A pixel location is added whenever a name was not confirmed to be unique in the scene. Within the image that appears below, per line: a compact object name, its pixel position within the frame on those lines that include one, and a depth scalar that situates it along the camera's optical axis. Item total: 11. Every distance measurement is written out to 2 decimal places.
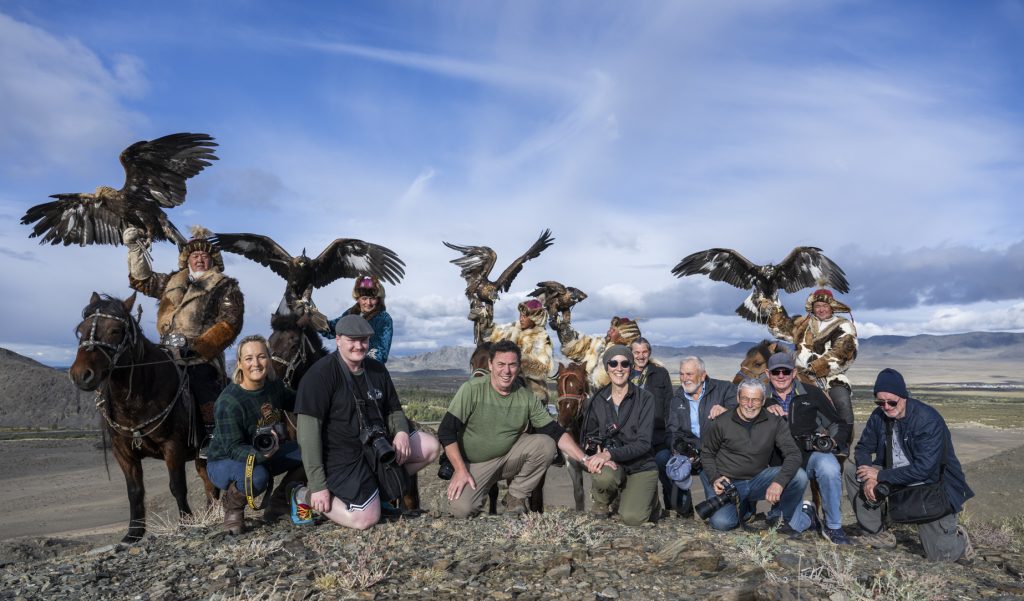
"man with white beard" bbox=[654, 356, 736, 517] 7.81
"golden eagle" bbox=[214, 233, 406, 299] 9.73
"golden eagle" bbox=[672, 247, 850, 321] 11.95
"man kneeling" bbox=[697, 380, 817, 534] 7.01
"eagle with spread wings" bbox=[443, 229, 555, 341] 9.87
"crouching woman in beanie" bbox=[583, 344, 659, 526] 7.07
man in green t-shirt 6.78
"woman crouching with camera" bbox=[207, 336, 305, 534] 6.12
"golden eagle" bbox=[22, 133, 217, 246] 9.08
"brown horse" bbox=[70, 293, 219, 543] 6.56
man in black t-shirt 5.99
